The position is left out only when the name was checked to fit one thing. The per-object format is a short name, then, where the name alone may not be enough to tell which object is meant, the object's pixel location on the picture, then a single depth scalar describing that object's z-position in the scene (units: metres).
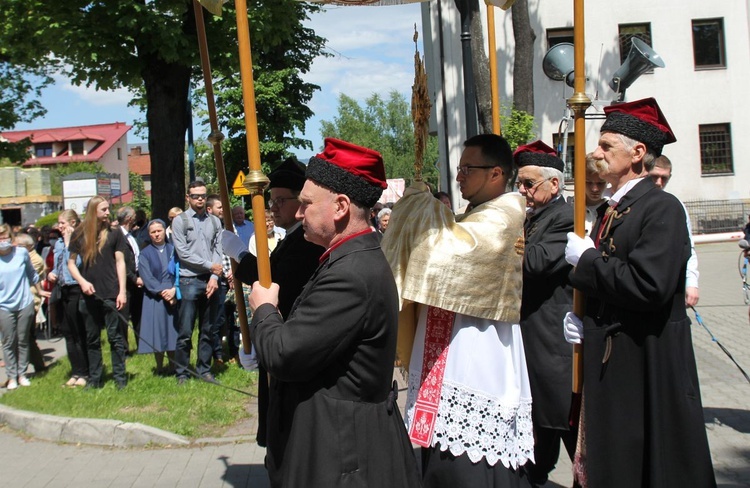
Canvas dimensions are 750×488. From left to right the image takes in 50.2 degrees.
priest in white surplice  3.40
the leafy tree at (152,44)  11.72
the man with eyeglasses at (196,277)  8.34
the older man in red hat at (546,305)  4.03
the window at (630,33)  26.16
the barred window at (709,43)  26.83
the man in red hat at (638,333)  3.09
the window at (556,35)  25.75
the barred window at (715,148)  27.06
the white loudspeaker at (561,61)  9.85
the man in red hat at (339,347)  2.55
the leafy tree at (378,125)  75.94
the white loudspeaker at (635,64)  9.62
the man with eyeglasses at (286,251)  3.66
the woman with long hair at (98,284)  8.16
